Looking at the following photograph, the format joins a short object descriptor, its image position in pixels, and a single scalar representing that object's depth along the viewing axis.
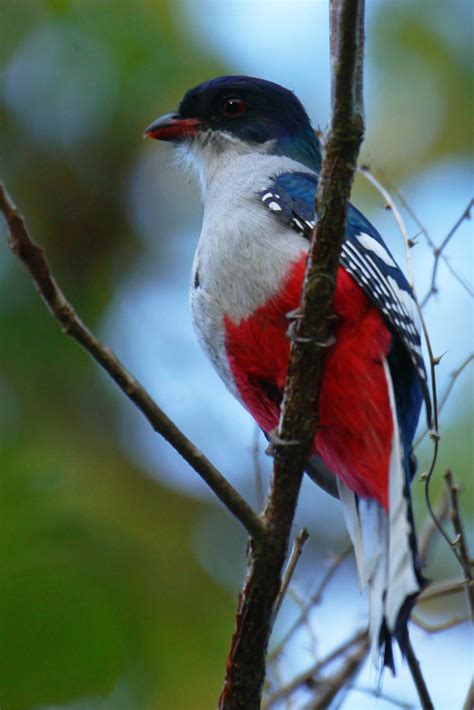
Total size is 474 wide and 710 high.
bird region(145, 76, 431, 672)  6.52
